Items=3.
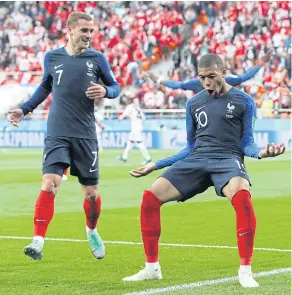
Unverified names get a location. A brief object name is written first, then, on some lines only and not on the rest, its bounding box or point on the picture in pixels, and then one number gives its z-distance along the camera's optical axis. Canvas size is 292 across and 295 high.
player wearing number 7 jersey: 14.09
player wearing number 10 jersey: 12.66
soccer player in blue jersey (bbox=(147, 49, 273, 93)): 24.73
